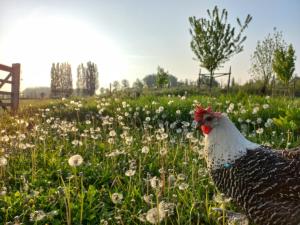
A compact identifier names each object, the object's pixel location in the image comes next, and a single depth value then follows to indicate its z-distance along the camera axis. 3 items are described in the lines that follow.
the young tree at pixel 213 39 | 15.90
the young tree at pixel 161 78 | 21.14
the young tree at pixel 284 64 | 16.94
